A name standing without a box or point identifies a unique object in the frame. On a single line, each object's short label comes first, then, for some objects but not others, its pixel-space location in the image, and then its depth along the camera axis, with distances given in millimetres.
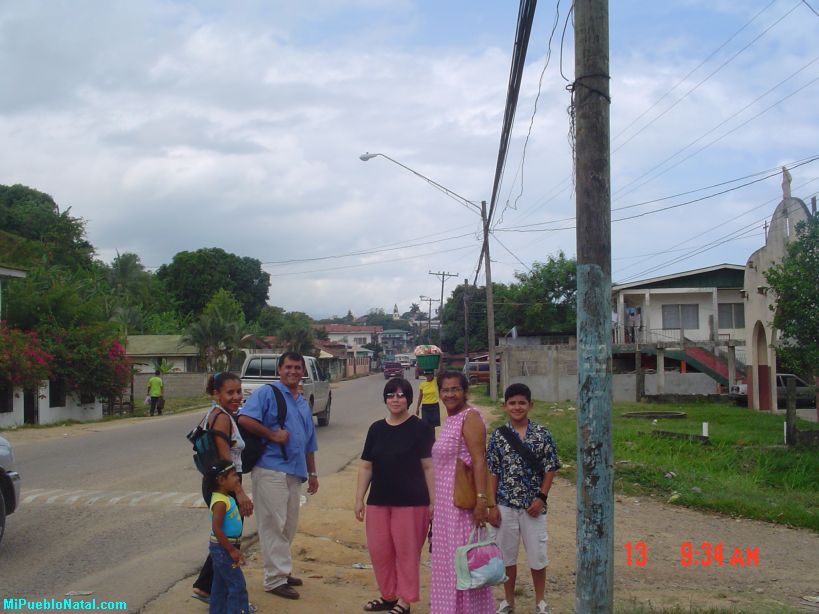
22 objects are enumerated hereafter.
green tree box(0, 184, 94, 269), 52875
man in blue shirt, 5816
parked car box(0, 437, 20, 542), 7047
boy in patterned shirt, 5668
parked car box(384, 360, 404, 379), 68075
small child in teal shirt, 4875
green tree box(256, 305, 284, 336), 76806
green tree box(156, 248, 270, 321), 69562
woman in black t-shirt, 5320
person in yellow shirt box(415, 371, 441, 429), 15812
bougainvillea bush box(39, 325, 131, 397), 24938
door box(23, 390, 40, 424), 23672
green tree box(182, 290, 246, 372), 41694
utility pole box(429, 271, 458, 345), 76125
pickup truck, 19366
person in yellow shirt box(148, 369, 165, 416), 27750
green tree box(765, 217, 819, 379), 13133
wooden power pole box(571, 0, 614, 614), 4555
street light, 28828
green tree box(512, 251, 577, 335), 54031
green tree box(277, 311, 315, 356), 62219
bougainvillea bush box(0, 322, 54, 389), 21609
